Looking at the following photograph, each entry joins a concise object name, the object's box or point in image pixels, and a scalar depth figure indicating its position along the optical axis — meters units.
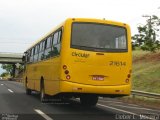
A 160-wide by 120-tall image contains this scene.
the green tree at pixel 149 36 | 34.31
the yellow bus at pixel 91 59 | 14.55
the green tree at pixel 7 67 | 161.60
